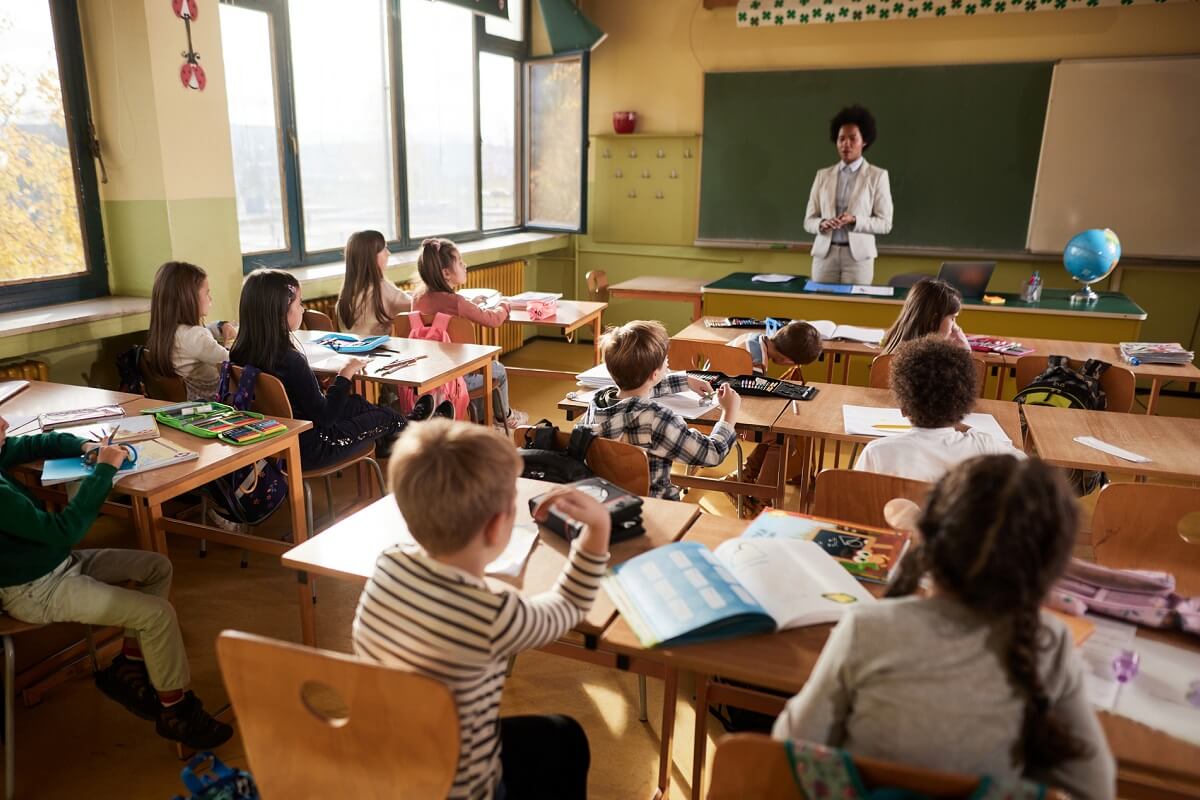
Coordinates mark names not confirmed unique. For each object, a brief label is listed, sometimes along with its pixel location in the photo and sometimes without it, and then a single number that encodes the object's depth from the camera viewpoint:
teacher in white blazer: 4.72
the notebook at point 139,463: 2.02
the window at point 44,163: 3.26
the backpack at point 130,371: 3.25
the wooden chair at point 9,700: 1.80
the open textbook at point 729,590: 1.31
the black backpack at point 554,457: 1.98
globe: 4.35
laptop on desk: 4.27
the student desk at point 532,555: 1.51
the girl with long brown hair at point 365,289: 3.95
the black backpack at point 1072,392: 2.97
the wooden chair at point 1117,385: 3.04
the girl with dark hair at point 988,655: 0.92
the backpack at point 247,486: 2.65
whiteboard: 5.25
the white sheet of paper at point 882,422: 2.46
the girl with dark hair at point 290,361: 2.76
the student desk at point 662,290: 5.13
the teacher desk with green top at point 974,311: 4.07
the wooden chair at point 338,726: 1.01
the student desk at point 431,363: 3.08
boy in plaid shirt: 2.21
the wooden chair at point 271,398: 2.67
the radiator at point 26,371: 3.11
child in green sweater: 1.80
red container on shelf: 6.45
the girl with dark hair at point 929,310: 2.94
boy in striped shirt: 1.12
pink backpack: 3.57
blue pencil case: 3.50
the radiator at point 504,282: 6.07
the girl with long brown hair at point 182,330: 2.91
